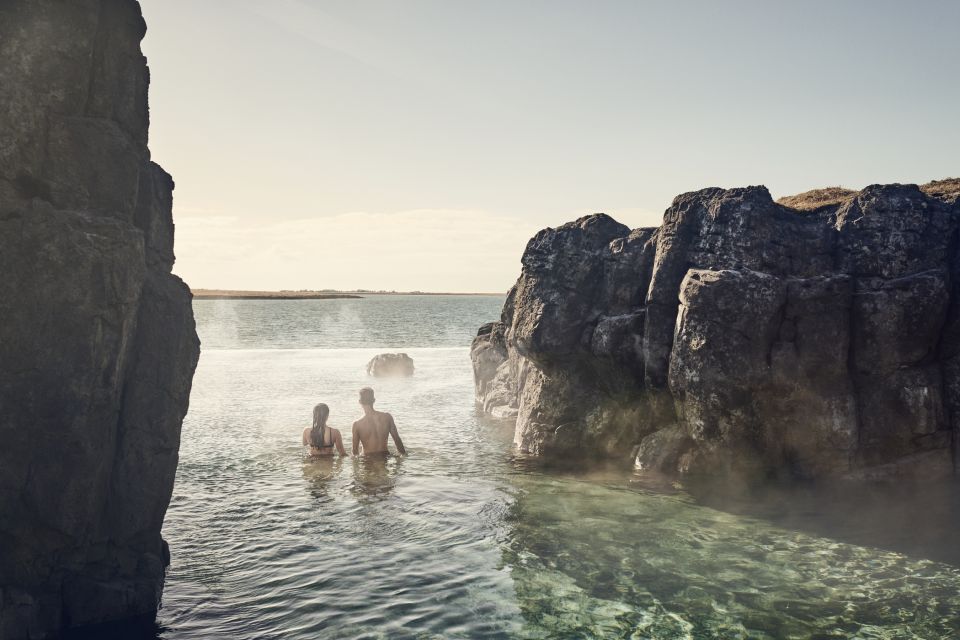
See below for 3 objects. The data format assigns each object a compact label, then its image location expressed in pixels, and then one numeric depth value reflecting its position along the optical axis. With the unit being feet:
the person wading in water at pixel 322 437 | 60.85
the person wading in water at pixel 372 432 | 61.98
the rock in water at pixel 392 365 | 130.41
